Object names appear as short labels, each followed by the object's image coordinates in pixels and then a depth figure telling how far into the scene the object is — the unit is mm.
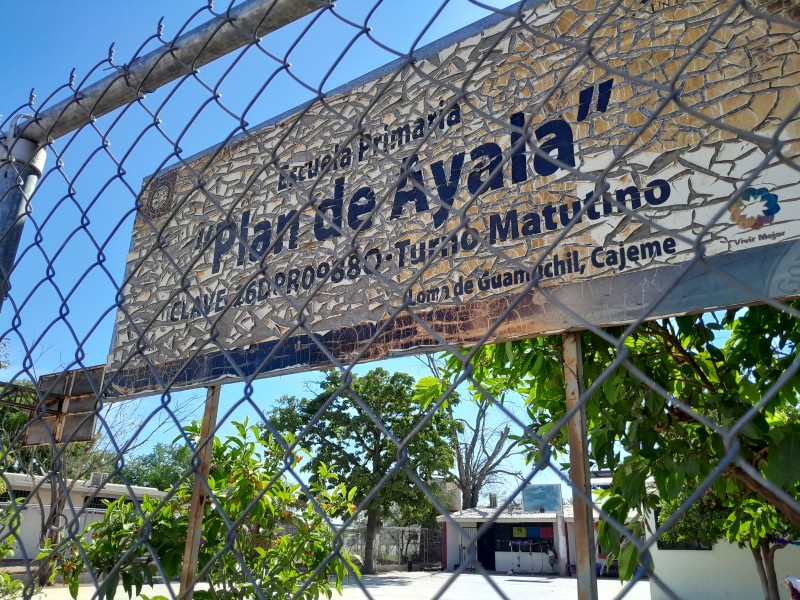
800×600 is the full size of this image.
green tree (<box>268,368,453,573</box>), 18219
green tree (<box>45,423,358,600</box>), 3082
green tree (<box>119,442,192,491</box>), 27750
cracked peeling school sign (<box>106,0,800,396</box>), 1911
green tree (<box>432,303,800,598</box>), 2086
